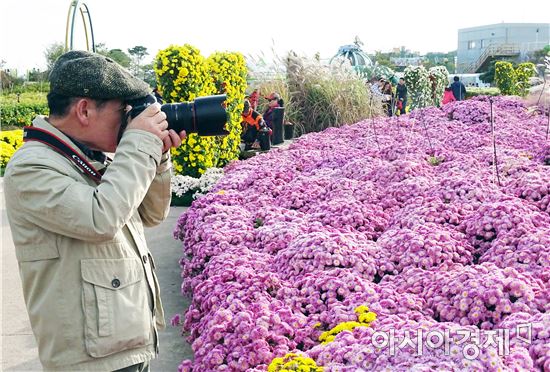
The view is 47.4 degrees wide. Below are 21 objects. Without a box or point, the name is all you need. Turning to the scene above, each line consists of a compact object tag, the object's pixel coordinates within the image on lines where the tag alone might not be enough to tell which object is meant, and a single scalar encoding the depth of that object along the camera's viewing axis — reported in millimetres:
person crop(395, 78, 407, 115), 16438
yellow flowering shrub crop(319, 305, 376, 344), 2743
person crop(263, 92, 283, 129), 12680
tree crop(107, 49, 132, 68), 58662
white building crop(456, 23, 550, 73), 61156
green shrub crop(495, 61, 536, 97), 18062
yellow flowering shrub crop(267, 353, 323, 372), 2402
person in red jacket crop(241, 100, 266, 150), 11935
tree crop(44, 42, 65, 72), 46075
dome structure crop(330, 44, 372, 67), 30909
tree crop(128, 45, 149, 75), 66650
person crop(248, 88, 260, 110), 13594
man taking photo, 1917
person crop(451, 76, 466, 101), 17016
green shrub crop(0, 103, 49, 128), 22453
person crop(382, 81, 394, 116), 15053
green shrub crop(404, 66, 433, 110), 14773
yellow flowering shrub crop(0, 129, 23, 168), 11912
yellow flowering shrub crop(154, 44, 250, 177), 8711
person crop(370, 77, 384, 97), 13174
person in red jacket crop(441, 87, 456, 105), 16594
